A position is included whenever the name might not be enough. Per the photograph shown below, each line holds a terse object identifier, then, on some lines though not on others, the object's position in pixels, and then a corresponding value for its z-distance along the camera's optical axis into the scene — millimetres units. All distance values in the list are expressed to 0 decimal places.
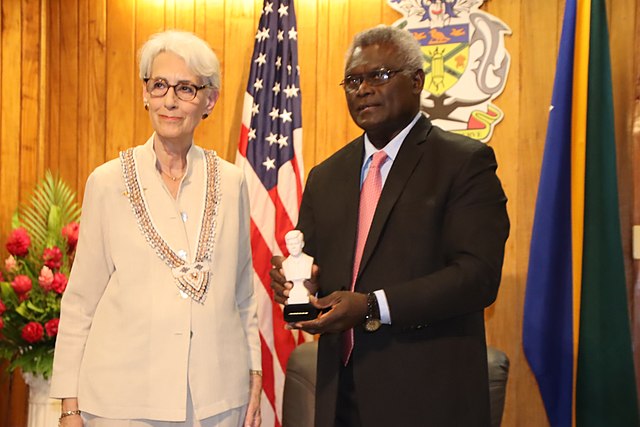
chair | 3031
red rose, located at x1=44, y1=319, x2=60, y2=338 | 3210
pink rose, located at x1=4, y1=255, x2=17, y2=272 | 3330
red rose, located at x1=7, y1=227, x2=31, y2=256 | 3330
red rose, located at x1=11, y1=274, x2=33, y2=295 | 3193
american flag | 3428
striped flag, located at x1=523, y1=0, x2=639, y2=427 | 2871
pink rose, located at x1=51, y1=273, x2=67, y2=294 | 3236
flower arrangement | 3229
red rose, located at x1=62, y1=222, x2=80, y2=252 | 3393
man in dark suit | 1672
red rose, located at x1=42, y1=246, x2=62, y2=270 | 3303
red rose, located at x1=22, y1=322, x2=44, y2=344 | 3184
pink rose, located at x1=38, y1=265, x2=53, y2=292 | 3221
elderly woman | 1763
